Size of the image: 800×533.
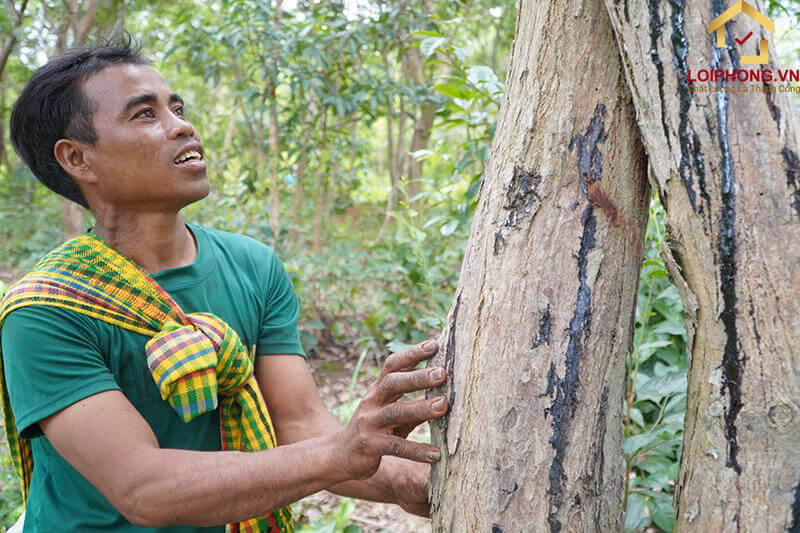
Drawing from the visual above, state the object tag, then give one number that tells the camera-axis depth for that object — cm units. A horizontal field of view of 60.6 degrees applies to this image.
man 126
